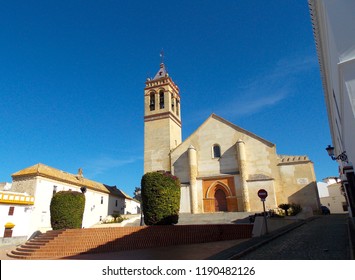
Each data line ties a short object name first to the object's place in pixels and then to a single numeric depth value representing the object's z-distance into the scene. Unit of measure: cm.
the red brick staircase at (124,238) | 1288
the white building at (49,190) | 2388
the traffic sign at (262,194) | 1313
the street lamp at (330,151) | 1326
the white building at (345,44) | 564
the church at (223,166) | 2697
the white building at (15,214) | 2083
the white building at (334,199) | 4690
